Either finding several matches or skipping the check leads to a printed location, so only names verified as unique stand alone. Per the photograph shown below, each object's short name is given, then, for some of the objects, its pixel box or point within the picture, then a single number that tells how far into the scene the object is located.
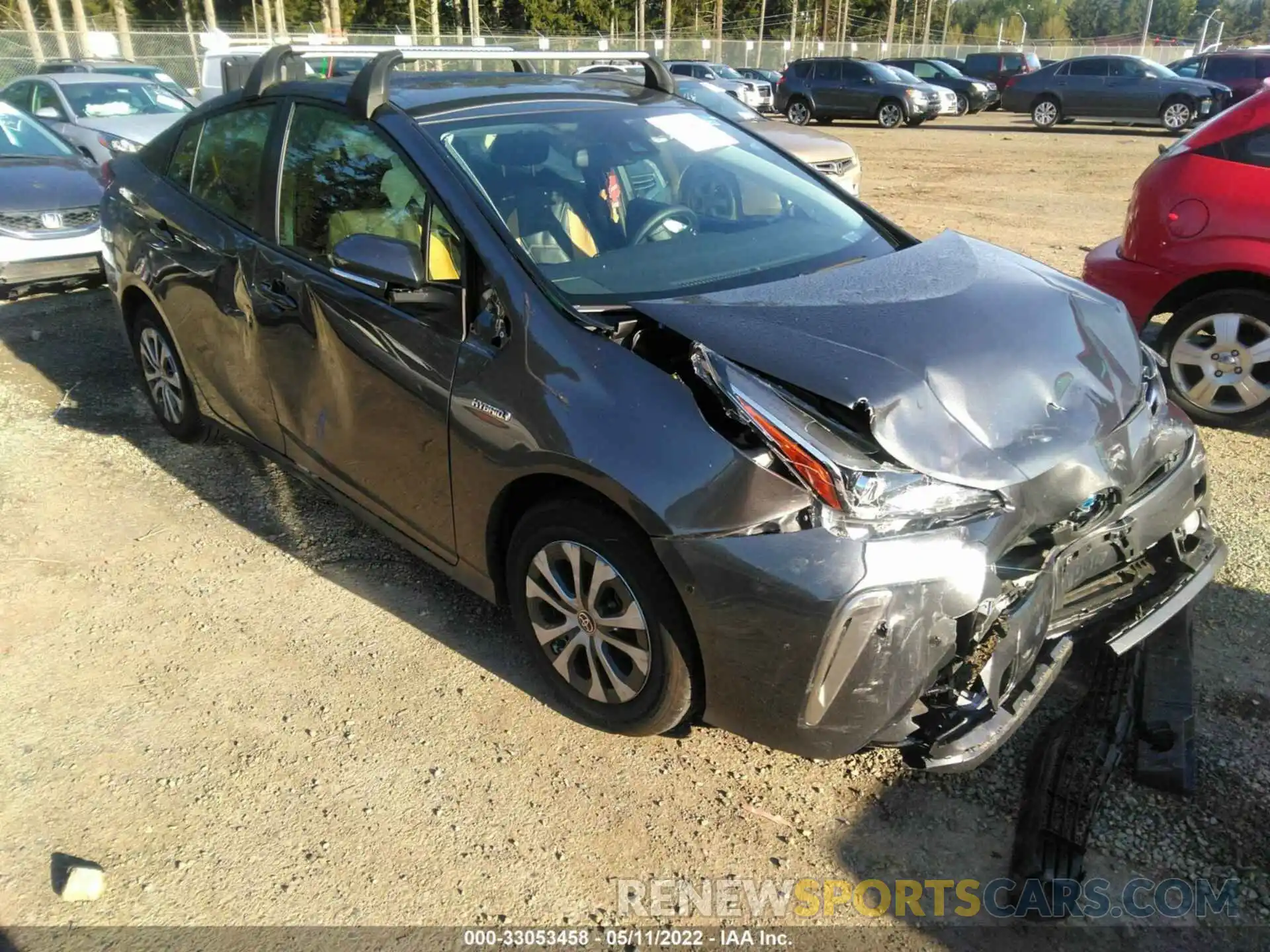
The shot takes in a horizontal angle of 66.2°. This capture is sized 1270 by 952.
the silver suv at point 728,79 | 23.64
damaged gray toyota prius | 2.35
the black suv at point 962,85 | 28.14
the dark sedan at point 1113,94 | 21.56
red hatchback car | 4.80
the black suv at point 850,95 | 24.44
